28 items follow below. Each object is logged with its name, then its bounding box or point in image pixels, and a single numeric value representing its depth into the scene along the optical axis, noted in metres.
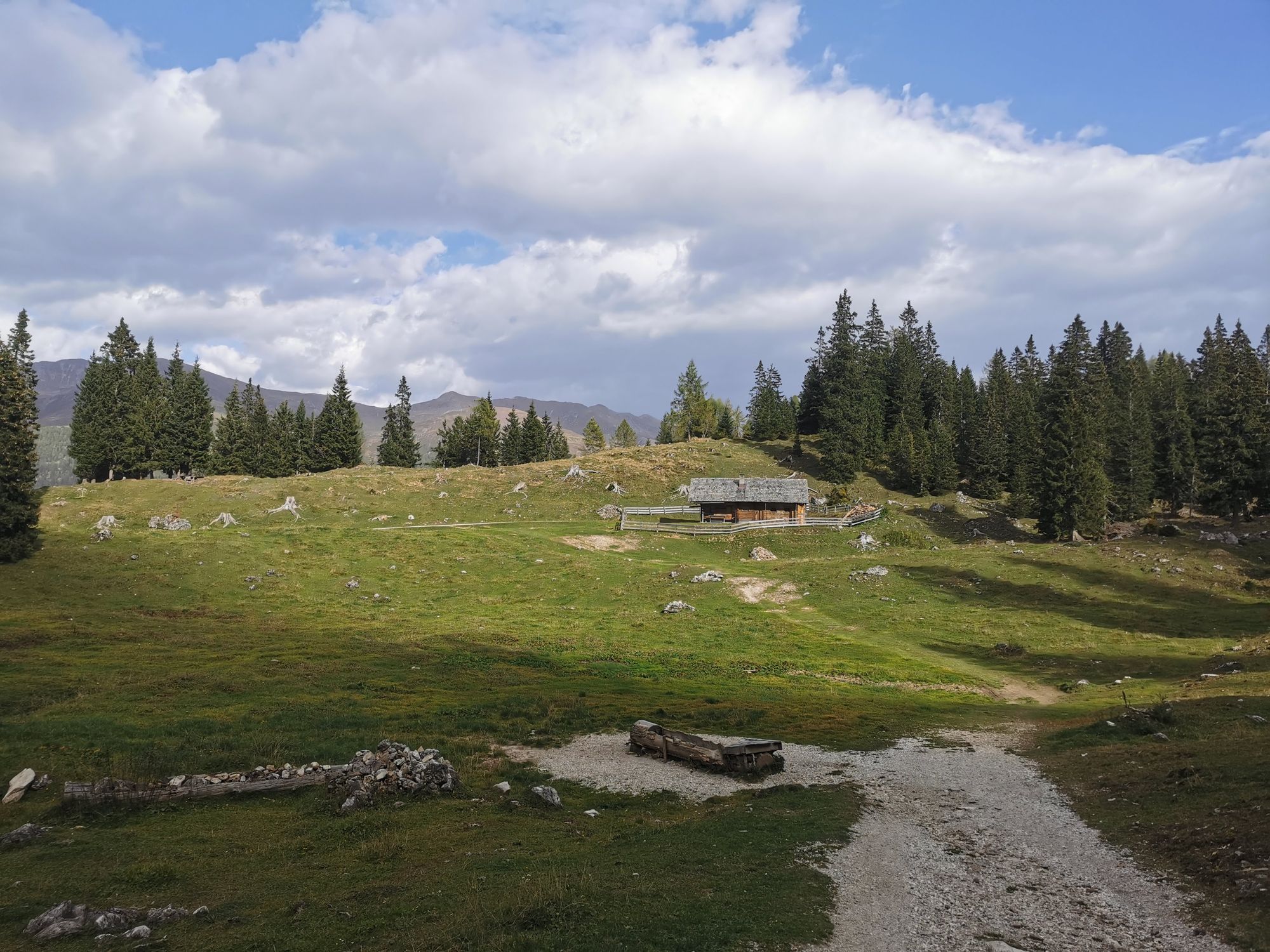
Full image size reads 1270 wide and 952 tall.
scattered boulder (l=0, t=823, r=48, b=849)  15.48
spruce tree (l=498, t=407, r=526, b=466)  155.75
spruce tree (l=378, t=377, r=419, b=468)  144.12
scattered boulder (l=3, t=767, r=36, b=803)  18.11
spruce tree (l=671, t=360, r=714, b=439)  180.00
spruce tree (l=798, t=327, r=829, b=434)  151.62
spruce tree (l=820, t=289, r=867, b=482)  119.75
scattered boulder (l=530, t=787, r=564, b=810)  19.27
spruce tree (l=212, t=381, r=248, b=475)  121.25
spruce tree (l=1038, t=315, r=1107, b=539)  83.94
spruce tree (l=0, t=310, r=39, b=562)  55.00
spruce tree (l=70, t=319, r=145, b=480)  111.19
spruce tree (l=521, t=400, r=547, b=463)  154.75
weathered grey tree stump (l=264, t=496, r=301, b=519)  92.12
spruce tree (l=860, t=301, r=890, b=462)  127.56
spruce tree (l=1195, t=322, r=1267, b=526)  85.19
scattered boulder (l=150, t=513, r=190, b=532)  79.94
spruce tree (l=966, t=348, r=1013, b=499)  120.56
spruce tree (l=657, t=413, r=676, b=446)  196.12
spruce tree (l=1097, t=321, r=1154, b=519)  102.25
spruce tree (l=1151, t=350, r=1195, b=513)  105.06
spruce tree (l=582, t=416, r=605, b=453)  189.00
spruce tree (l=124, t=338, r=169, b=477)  111.94
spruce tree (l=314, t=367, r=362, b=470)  131.62
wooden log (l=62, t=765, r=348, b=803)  17.45
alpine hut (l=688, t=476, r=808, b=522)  91.88
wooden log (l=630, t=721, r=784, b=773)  22.94
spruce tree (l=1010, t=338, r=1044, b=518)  109.62
